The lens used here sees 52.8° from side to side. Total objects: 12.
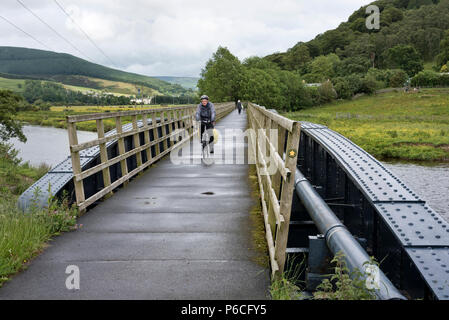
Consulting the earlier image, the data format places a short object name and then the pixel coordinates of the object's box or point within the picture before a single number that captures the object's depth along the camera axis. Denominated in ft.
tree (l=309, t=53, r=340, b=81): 615.98
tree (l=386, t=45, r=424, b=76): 539.29
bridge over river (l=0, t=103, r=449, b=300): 12.59
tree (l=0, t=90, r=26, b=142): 130.20
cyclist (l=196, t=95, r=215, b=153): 41.06
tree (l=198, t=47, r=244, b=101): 332.80
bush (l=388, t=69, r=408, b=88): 499.10
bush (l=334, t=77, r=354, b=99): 485.56
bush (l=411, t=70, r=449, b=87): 449.06
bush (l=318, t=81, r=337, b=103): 489.26
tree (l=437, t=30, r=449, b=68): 527.27
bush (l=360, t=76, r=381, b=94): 468.75
